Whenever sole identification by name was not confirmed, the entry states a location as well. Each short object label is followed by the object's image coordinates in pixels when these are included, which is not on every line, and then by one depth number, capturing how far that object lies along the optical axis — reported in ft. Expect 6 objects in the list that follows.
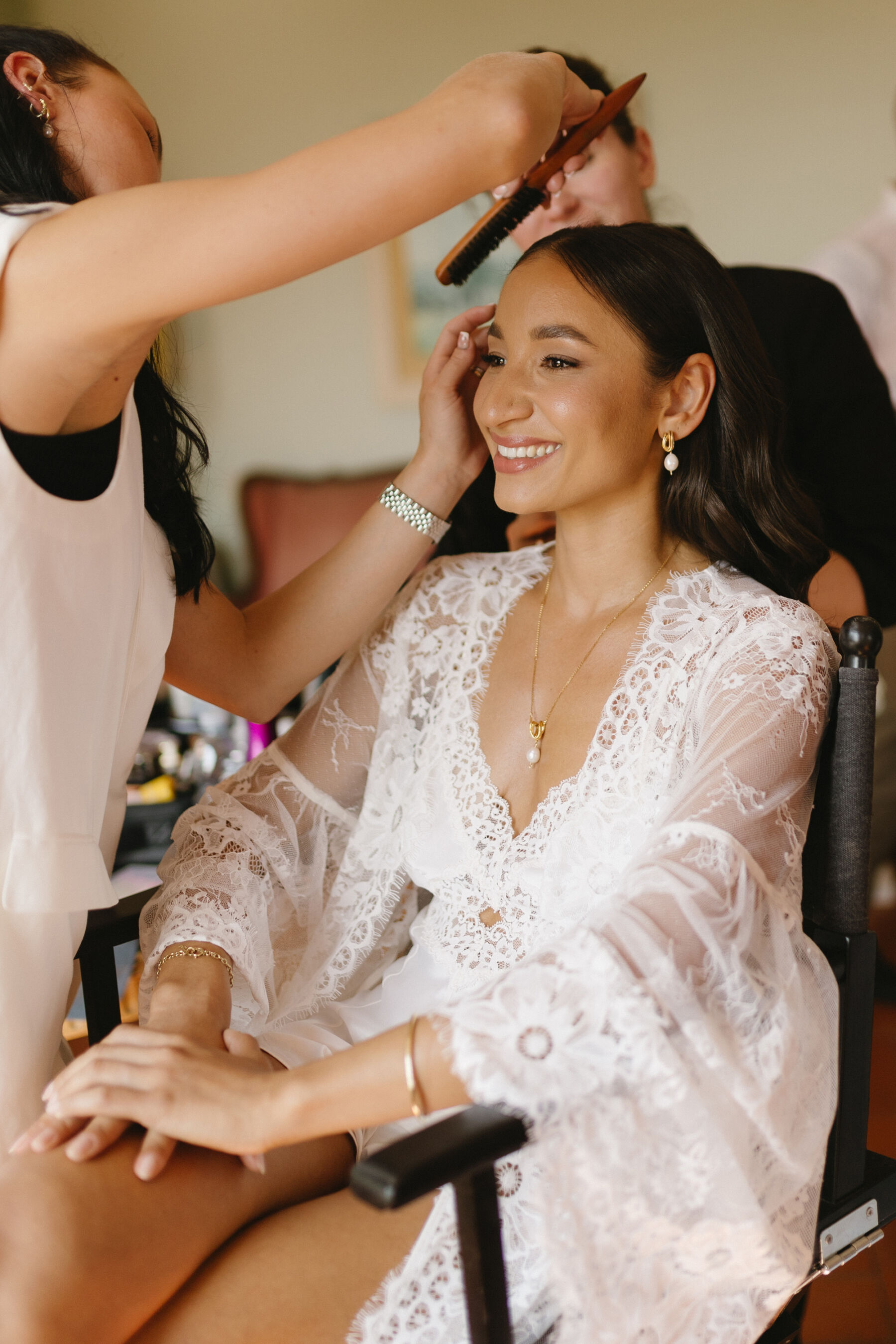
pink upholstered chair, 12.84
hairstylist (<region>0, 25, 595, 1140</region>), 3.17
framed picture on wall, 12.00
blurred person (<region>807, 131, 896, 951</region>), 9.72
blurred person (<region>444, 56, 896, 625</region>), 6.10
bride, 3.35
